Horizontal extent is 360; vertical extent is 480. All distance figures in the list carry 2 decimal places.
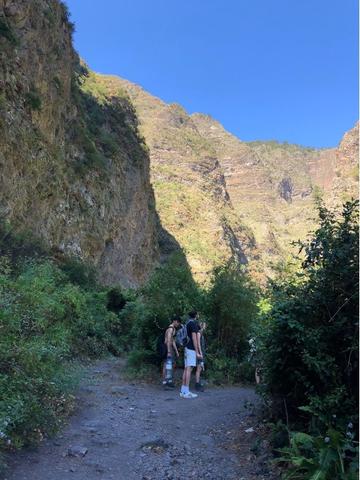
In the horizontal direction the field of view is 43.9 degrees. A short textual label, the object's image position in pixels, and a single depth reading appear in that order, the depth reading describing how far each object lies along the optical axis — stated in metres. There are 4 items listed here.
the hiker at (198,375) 9.40
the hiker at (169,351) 9.81
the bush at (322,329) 4.88
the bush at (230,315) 12.19
